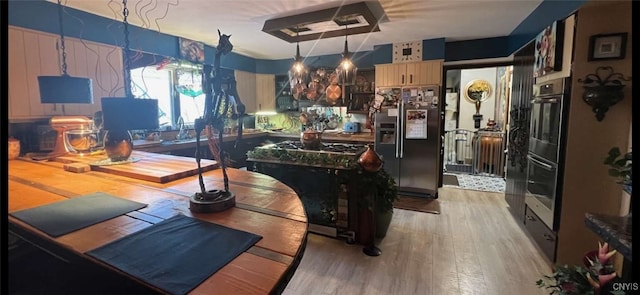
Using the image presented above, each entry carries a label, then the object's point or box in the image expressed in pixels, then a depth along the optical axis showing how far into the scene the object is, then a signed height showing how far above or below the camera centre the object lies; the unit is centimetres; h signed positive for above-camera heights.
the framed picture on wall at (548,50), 166 +47
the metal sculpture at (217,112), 108 +2
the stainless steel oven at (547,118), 194 -1
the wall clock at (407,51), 421 +95
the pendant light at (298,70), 321 +52
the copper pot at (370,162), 257 -39
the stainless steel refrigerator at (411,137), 418 -28
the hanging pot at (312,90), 412 +37
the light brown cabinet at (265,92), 556 +46
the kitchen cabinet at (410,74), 412 +63
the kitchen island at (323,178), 274 -60
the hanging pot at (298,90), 368 +35
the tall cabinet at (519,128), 291 -11
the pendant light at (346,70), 300 +49
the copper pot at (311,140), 309 -24
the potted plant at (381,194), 263 -73
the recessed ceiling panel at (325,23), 273 +97
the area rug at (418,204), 376 -116
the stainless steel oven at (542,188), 221 -59
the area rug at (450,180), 501 -110
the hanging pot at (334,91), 415 +36
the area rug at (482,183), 469 -111
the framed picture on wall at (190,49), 358 +83
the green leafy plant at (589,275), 100 -65
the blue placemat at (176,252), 71 -38
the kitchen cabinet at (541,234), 226 -100
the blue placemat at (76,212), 62 -30
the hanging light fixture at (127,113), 78 +1
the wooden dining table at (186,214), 55 -35
